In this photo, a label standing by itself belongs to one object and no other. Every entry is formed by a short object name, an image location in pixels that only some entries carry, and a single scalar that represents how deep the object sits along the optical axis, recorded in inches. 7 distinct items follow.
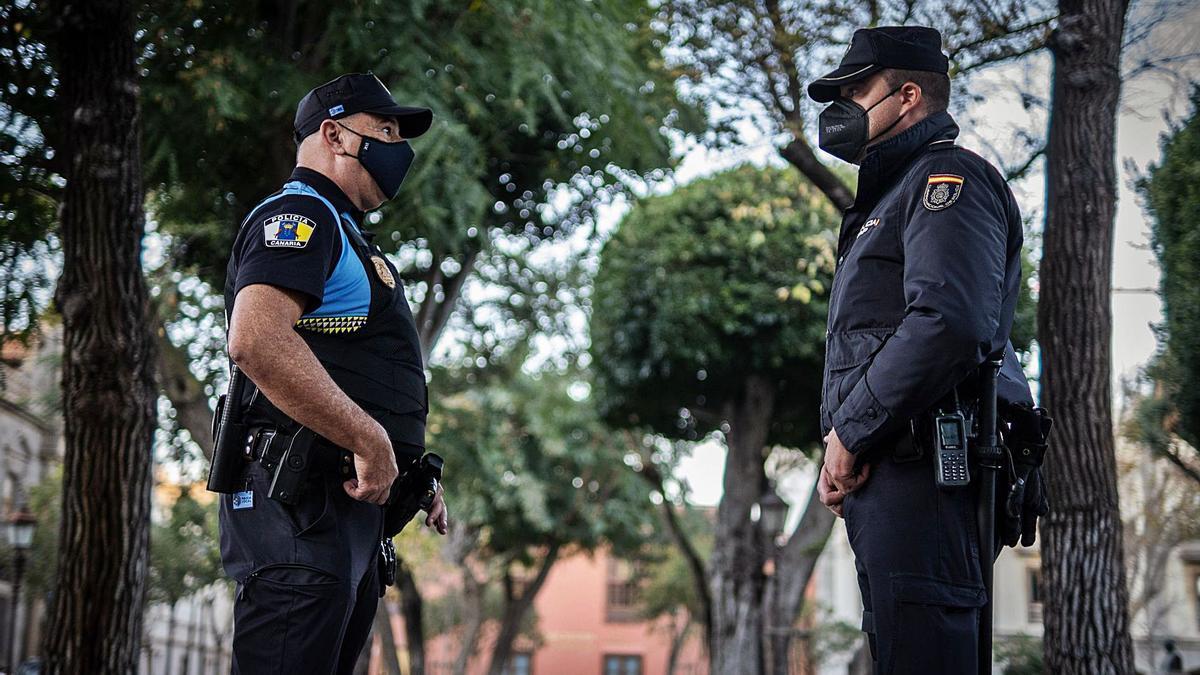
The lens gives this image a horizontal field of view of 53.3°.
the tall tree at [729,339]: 592.4
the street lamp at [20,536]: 695.1
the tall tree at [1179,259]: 420.5
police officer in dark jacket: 111.3
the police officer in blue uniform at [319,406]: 117.3
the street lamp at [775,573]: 627.2
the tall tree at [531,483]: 763.4
